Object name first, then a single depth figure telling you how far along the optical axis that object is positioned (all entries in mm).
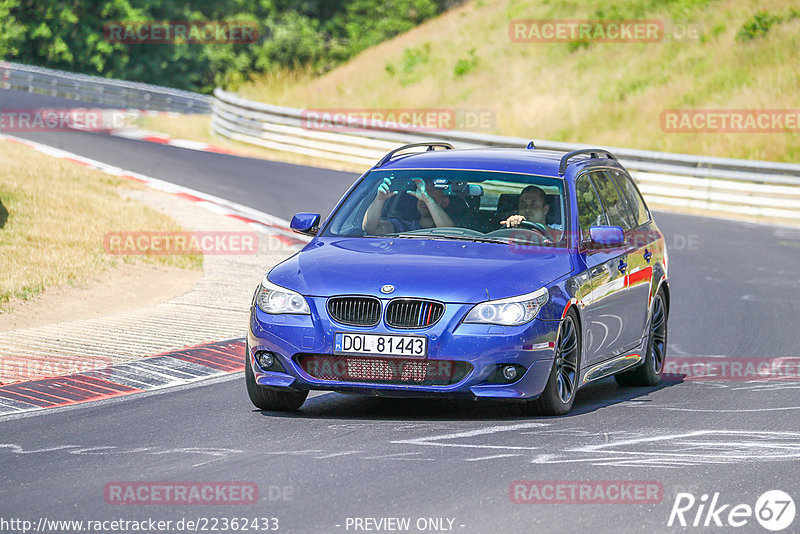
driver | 18453
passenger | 18497
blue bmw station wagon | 15945
